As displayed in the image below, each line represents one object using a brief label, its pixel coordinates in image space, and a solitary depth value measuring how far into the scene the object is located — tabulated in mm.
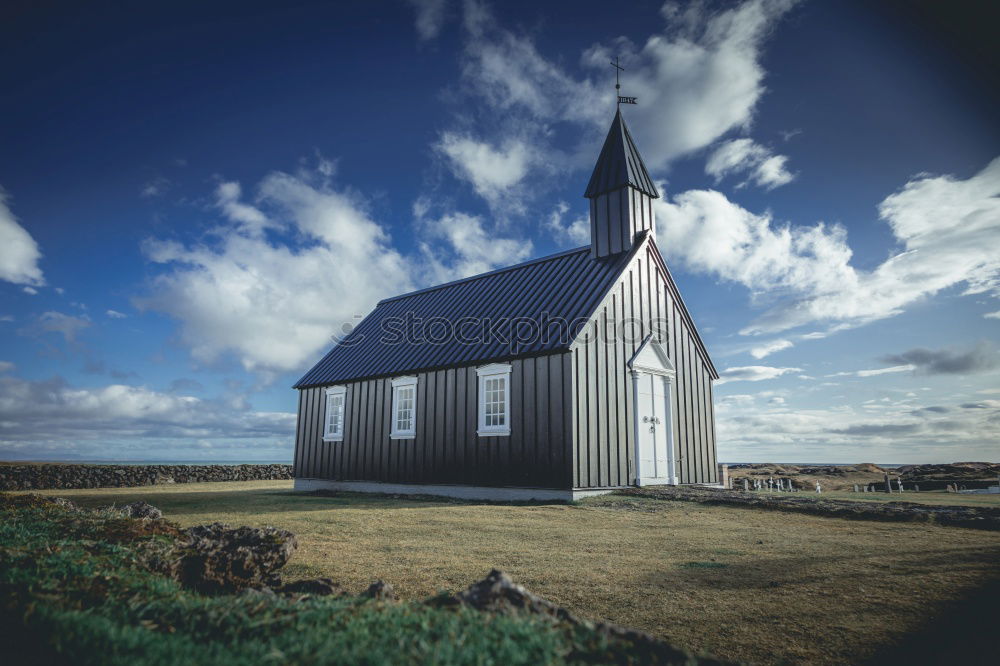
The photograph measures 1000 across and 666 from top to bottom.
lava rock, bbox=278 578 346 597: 4023
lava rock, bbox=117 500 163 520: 7673
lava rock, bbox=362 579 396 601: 3596
